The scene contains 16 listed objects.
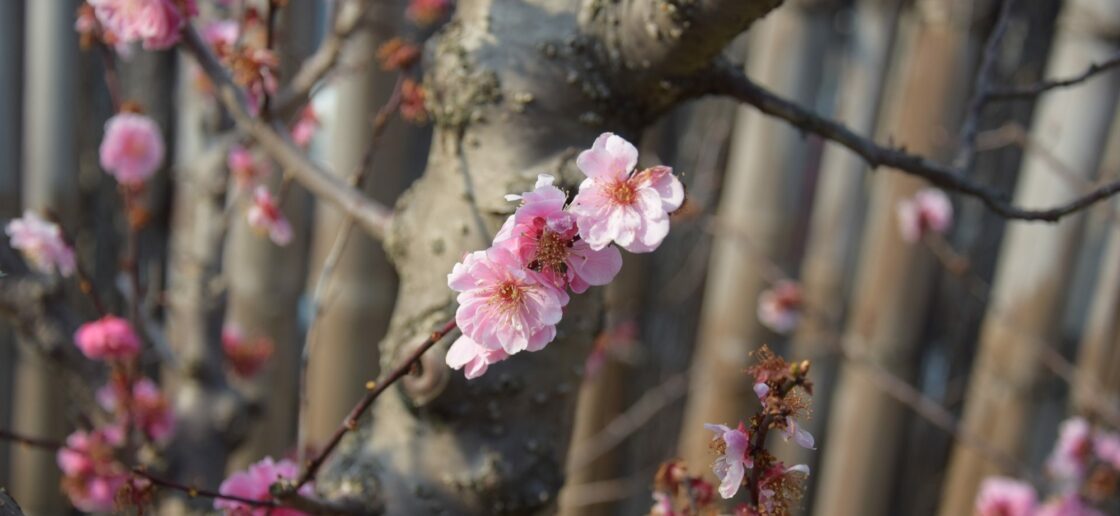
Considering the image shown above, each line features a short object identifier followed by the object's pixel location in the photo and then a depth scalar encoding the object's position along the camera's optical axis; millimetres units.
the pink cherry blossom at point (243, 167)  1100
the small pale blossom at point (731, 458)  801
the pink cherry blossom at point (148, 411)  1063
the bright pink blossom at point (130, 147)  1076
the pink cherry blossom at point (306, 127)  1105
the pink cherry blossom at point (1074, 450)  1192
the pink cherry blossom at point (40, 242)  974
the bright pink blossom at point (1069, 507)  1180
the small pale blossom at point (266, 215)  1027
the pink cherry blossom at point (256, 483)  880
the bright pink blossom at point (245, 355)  1156
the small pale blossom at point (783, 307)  1381
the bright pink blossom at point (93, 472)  1038
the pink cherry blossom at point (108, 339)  1011
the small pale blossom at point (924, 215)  1378
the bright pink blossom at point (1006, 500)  1193
